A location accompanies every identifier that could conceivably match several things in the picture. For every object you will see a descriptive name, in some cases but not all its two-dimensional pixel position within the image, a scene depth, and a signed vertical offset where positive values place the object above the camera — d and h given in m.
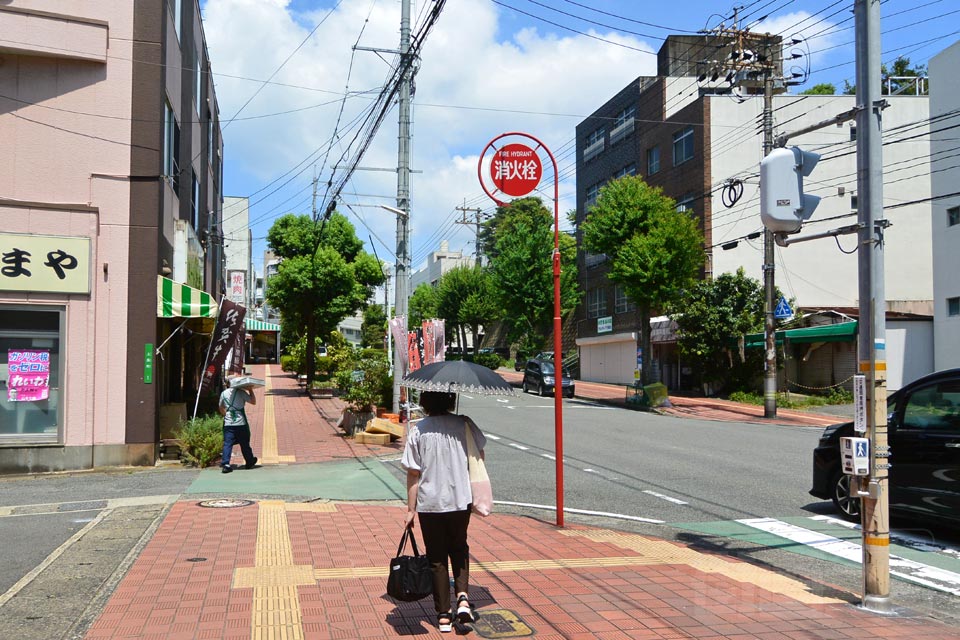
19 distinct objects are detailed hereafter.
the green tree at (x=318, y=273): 32.50 +3.42
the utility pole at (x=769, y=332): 25.23 +0.76
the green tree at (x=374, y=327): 75.56 +2.77
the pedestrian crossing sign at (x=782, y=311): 27.00 +1.54
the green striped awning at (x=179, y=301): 13.62 +0.94
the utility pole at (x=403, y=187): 19.75 +4.25
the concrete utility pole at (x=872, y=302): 5.92 +0.42
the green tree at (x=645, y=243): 31.22 +4.58
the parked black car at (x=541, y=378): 37.06 -1.12
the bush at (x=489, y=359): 60.75 -0.33
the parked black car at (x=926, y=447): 7.99 -0.97
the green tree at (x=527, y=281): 46.91 +4.45
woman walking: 5.14 -0.95
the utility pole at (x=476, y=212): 73.44 +13.41
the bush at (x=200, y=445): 13.51 -1.56
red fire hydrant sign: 9.64 +2.30
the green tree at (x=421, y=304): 80.26 +5.31
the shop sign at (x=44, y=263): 12.48 +1.47
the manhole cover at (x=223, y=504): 9.66 -1.87
